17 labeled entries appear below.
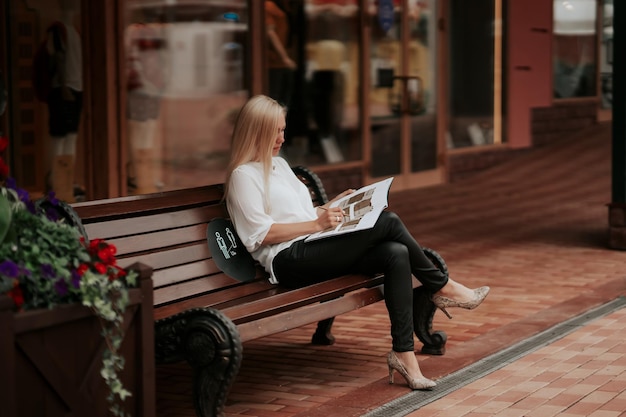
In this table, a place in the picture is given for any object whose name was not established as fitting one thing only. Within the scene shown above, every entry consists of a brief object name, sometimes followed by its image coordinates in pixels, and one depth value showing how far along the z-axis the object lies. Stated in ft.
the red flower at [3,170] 23.05
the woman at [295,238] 30.41
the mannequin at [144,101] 56.73
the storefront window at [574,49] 96.08
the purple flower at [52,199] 26.04
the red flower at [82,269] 22.59
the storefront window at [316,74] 66.13
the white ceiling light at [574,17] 95.99
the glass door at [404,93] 75.44
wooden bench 25.84
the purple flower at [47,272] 22.07
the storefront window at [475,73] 83.52
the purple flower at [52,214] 25.21
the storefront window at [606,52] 100.91
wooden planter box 20.74
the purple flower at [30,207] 23.49
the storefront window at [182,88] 57.17
